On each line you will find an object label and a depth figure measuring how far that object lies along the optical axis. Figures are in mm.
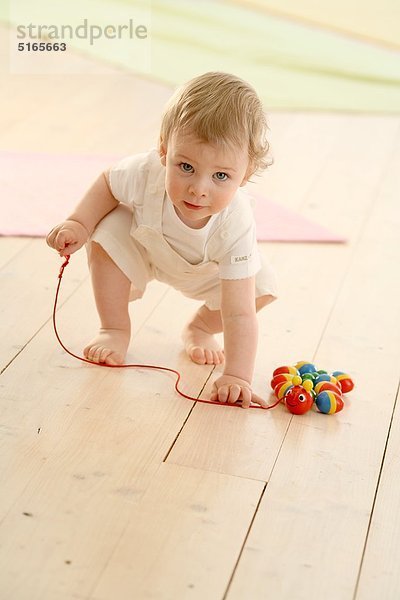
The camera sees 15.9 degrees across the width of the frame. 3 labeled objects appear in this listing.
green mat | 3399
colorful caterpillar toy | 1811
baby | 1754
